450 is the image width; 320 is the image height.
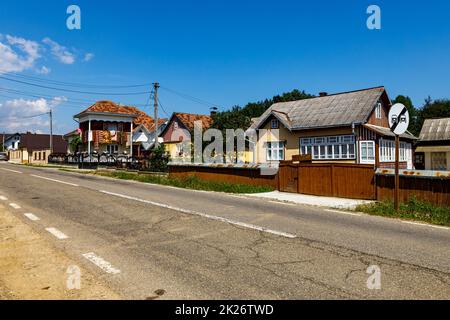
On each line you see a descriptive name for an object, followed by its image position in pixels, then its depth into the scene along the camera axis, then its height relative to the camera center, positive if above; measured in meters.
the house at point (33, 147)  65.88 +3.83
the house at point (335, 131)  24.22 +2.21
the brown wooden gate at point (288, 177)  14.84 -0.74
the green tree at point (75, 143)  50.77 +3.08
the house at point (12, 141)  91.06 +6.36
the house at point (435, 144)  30.73 +1.34
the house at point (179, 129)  42.91 +4.30
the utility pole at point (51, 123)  57.94 +6.96
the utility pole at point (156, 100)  30.21 +5.62
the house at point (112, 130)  48.53 +4.80
